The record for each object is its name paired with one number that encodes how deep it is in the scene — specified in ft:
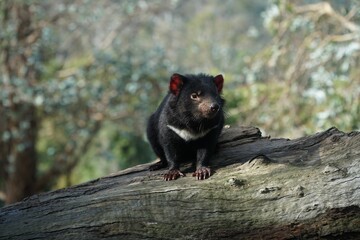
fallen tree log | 22.13
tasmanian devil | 27.40
